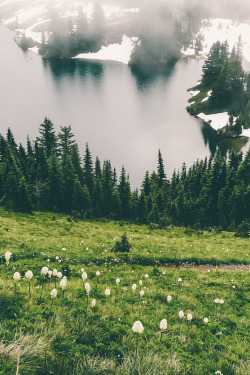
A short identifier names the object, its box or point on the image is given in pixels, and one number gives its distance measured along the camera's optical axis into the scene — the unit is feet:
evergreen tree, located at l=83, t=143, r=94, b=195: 186.91
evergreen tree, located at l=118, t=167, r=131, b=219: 162.30
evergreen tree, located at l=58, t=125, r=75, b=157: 204.54
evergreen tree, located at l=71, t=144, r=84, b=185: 184.85
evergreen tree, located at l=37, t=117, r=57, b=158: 212.21
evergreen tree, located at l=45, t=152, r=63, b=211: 148.77
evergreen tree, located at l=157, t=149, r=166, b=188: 242.84
